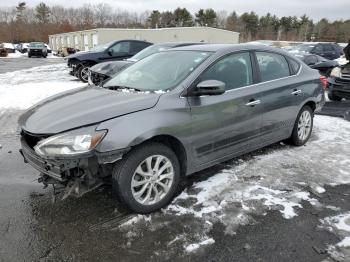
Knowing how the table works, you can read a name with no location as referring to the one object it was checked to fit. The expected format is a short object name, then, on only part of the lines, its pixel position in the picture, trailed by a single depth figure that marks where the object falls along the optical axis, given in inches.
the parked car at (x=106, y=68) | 375.2
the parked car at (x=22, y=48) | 2010.3
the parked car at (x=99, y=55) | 510.9
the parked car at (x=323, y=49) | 708.5
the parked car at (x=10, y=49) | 2000.6
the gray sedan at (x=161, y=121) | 124.2
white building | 1616.6
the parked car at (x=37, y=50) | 1567.4
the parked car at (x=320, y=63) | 510.3
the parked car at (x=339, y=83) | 359.9
